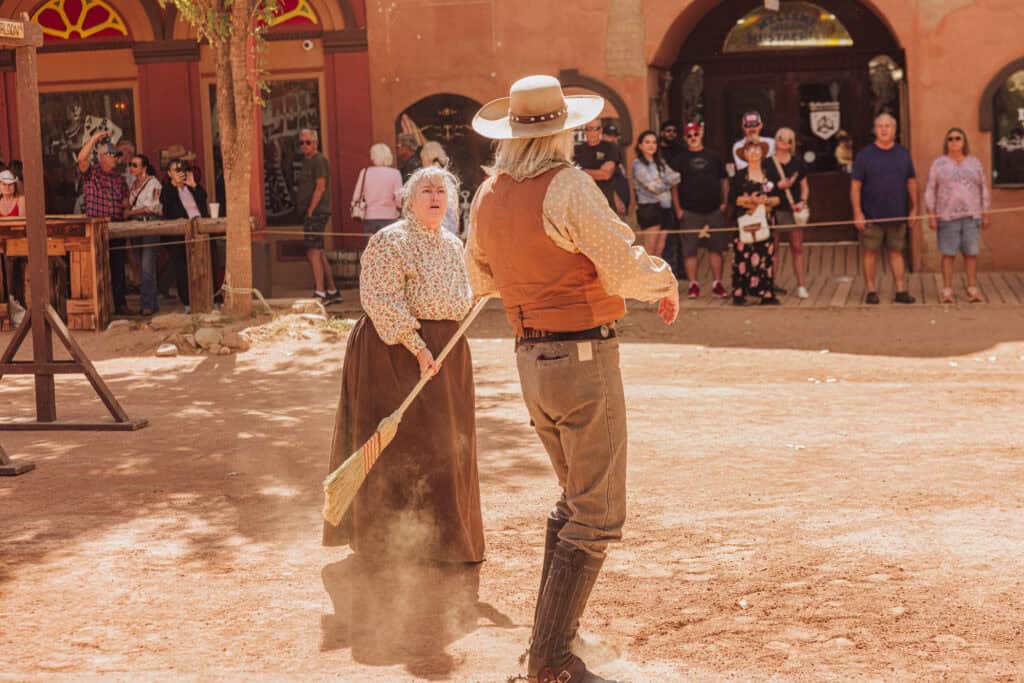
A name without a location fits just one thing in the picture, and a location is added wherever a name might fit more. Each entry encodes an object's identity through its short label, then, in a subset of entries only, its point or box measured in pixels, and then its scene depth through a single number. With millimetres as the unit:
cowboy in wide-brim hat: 4797
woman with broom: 6527
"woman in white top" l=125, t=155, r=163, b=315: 16188
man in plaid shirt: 16312
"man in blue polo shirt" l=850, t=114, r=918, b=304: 14828
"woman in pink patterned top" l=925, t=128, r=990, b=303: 15000
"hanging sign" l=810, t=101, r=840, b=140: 19312
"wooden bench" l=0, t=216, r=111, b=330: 15289
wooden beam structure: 9773
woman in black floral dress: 14781
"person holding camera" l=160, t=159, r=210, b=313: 16469
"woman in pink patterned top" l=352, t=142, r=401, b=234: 16062
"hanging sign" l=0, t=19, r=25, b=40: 9484
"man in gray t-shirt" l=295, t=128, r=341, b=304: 16641
